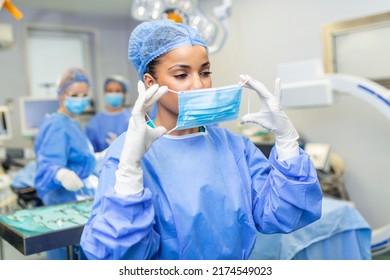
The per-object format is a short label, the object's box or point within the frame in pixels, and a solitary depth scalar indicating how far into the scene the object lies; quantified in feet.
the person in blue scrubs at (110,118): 10.03
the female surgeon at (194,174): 3.05
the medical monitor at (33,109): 10.71
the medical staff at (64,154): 6.48
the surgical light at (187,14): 6.75
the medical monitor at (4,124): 10.32
